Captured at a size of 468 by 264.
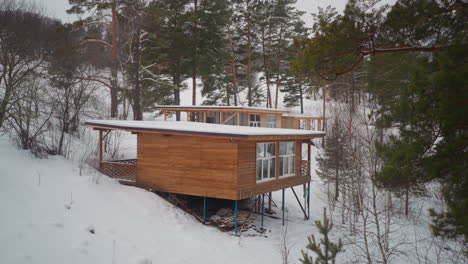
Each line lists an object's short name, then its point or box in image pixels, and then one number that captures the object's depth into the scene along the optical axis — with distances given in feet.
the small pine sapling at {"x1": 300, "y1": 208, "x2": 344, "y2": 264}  18.53
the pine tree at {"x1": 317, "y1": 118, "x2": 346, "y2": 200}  59.47
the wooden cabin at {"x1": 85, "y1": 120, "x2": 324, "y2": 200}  36.55
